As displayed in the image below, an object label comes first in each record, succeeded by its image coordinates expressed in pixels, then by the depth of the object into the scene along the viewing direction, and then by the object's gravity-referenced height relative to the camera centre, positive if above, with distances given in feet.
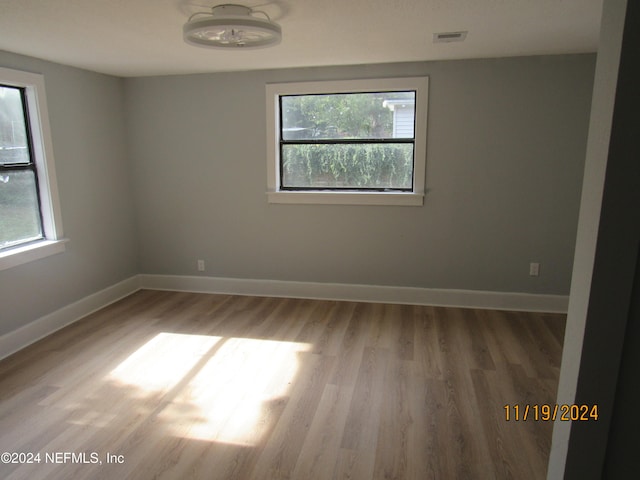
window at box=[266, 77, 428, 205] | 13.37 +0.53
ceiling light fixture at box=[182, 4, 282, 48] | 7.43 +2.23
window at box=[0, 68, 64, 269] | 10.85 -0.47
